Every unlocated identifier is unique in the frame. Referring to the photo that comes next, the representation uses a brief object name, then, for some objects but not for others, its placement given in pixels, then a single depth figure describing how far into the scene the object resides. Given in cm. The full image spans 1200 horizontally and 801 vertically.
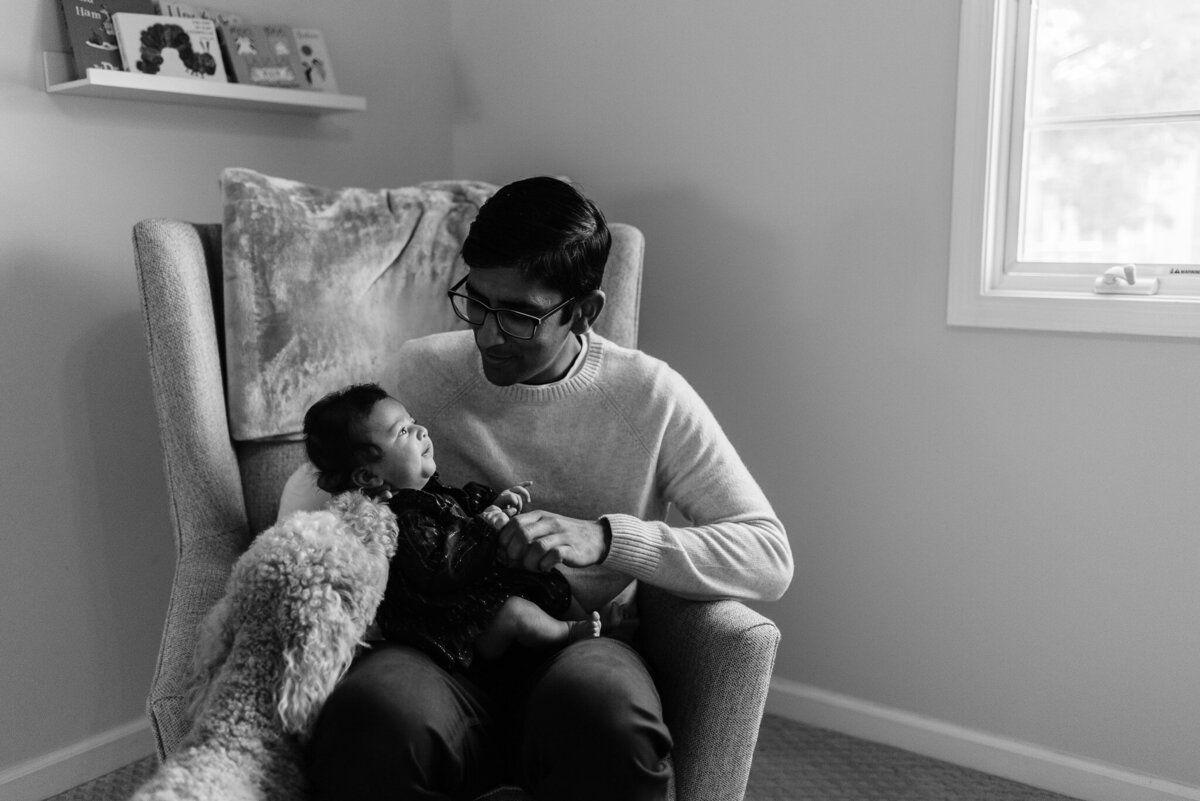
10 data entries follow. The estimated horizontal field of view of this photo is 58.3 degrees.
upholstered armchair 132
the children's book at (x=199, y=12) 196
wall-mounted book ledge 182
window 184
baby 135
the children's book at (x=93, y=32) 183
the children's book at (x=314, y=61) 220
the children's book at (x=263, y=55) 205
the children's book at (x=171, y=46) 188
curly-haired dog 116
